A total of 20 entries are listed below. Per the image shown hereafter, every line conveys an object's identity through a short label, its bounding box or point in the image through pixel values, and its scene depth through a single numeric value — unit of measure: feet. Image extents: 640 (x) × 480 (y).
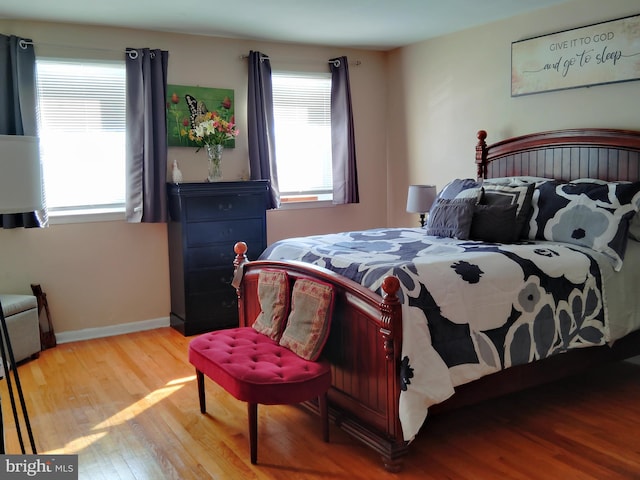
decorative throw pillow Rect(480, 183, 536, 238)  12.17
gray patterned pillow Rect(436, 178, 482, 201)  13.13
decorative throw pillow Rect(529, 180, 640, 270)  10.87
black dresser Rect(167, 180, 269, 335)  15.34
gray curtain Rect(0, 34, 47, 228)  14.02
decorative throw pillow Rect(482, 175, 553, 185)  13.12
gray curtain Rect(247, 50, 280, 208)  16.93
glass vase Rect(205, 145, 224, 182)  16.10
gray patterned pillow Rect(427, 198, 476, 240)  12.13
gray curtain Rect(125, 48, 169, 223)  15.47
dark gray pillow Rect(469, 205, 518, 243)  11.80
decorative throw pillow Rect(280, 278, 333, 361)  9.27
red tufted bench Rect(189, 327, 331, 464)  8.52
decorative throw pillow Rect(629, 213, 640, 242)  11.12
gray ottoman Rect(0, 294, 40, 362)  13.08
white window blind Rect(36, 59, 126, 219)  14.85
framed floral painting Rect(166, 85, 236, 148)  16.15
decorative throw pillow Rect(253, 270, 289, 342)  10.18
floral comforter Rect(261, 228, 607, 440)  8.54
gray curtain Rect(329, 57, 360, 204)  18.38
